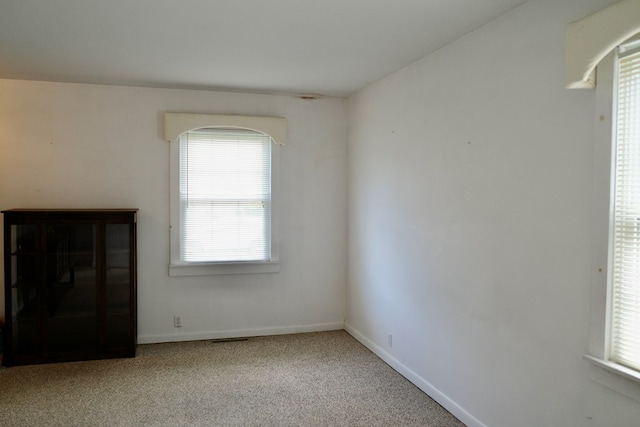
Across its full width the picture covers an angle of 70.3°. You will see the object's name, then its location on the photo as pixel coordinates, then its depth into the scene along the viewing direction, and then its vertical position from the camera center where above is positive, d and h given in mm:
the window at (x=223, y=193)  4605 +96
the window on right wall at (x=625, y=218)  1901 -53
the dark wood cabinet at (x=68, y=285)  3949 -750
